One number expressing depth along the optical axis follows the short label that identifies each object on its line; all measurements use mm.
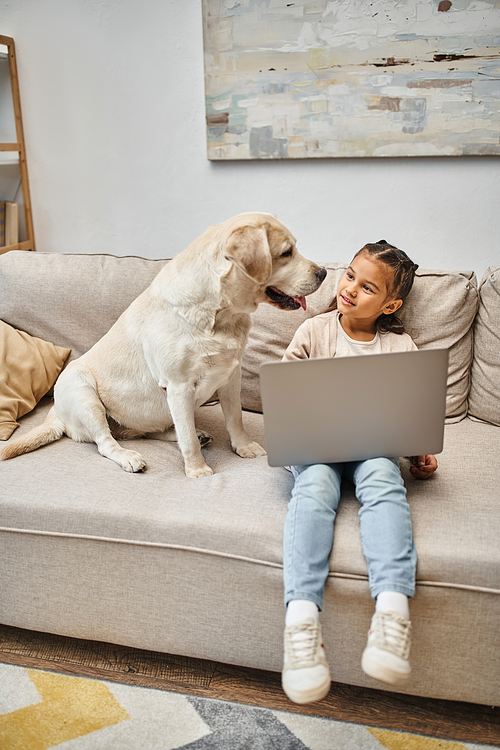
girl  1101
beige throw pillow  1899
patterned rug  1246
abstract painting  2221
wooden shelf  2717
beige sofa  1246
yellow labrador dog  1487
